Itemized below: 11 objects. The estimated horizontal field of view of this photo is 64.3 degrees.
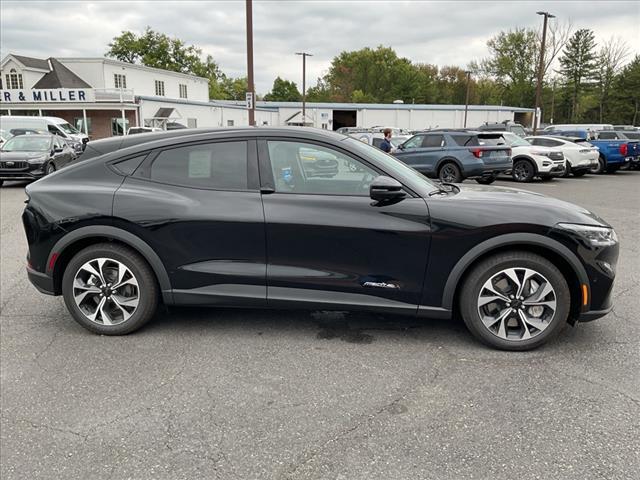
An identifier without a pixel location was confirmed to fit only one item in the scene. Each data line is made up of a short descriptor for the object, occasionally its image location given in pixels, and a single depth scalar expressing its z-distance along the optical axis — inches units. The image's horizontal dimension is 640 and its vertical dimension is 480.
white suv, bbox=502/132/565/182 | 652.7
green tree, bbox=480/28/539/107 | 3009.4
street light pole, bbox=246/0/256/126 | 595.8
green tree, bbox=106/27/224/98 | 2738.7
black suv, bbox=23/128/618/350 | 141.4
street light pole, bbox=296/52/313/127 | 1723.7
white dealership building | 1494.8
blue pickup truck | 790.5
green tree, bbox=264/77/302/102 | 3991.1
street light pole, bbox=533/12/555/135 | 1065.1
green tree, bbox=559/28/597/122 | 3021.7
